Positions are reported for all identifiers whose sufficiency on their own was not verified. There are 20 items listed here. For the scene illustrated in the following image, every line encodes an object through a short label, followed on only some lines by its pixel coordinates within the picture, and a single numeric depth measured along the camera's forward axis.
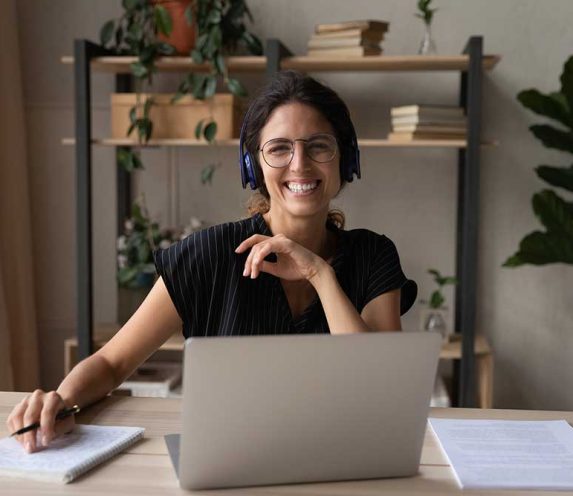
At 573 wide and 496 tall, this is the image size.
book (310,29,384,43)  2.94
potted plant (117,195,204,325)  3.11
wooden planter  3.04
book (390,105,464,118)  2.93
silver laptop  0.95
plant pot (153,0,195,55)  3.02
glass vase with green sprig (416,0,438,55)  2.97
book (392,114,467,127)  2.94
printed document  1.07
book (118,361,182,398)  3.10
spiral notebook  1.07
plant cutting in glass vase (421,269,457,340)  3.08
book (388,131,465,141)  2.96
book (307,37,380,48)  2.95
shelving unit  2.90
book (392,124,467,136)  2.95
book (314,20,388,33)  2.92
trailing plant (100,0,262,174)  2.93
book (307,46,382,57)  2.94
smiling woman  1.67
